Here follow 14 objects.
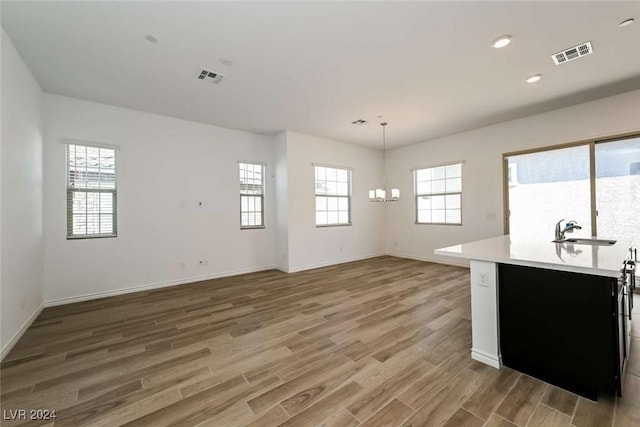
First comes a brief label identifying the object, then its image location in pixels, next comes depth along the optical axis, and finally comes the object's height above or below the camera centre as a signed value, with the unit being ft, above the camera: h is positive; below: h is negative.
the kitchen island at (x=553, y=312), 5.42 -2.37
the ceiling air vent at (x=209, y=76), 10.58 +5.92
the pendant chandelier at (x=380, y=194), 16.03 +1.27
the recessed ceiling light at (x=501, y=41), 8.60 +5.89
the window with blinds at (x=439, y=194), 19.71 +1.58
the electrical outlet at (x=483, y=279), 6.93 -1.80
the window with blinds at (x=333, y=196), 20.42 +1.55
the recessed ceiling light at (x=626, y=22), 7.90 +5.90
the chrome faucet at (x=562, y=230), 9.00 -0.59
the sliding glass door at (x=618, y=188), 12.92 +1.26
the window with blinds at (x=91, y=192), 12.85 +1.31
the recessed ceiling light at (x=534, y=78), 11.13 +5.93
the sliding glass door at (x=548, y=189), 14.52 +1.43
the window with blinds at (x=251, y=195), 18.40 +1.49
